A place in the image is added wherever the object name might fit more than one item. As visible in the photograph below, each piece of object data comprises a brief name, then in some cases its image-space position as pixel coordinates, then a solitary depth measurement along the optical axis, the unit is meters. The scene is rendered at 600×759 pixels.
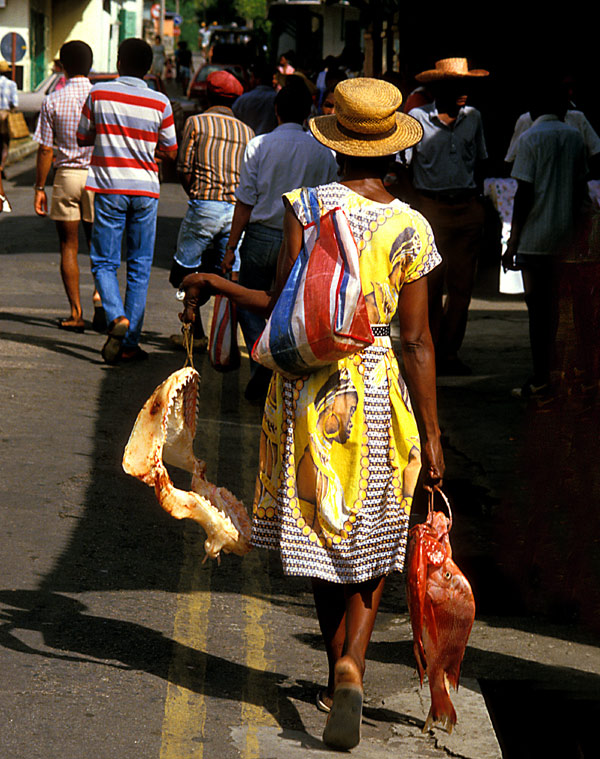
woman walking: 6.53
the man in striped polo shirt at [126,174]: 15.09
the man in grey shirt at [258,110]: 21.80
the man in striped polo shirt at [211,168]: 15.21
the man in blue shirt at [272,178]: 13.16
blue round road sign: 71.94
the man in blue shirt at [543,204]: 14.38
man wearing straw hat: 15.32
